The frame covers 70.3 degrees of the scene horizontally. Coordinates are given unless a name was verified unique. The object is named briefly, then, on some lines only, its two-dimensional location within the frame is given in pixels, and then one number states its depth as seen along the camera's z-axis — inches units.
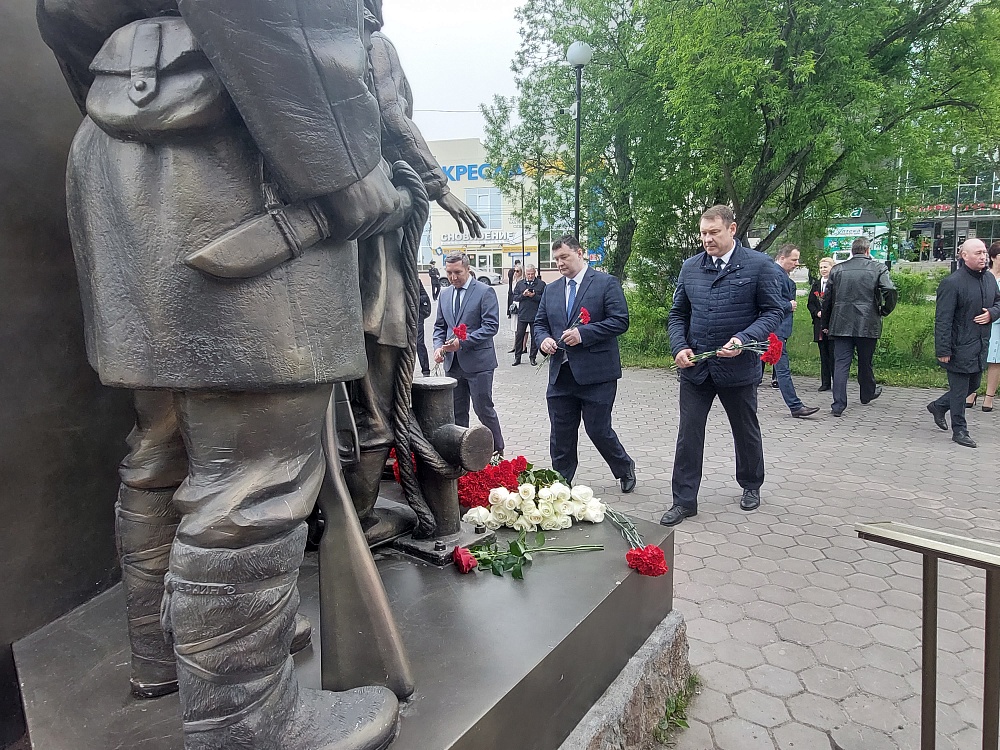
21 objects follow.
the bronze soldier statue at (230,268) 51.0
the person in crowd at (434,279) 651.6
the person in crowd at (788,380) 297.8
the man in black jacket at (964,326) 254.7
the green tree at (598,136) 494.6
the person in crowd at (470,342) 237.6
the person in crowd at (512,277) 637.3
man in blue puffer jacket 168.2
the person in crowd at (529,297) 443.8
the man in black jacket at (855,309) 303.0
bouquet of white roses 111.6
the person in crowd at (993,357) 289.4
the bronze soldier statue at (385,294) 84.4
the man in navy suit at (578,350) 186.9
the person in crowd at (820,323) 345.4
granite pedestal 67.2
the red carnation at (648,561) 97.5
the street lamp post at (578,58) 436.1
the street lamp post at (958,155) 511.4
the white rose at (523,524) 111.4
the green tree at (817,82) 377.1
